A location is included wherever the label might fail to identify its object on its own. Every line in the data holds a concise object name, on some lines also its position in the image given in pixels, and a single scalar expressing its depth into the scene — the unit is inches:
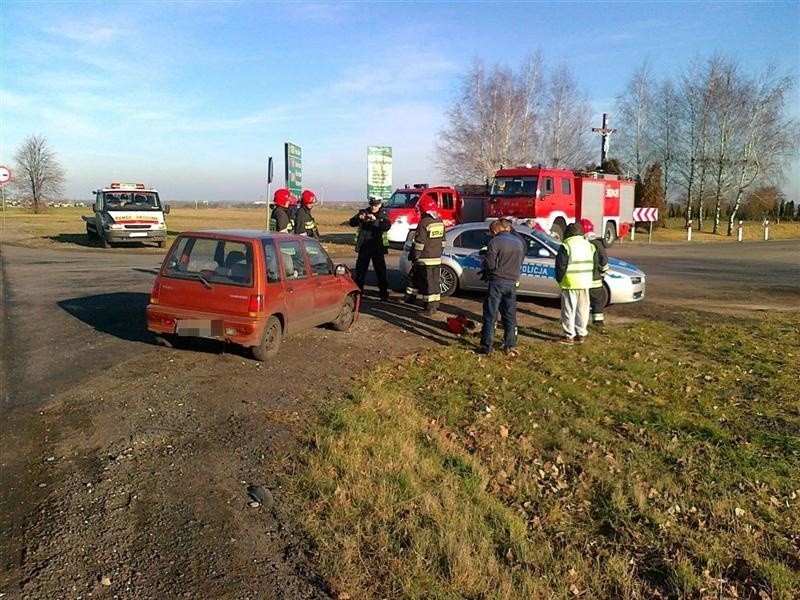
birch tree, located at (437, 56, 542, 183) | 1588.3
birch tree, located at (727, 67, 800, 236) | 1658.5
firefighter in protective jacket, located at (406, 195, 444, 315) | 398.0
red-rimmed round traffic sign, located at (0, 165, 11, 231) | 1084.5
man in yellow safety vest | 352.2
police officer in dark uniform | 448.1
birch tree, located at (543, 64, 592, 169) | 1641.2
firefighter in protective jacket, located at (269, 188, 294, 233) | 465.4
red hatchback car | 275.3
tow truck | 892.6
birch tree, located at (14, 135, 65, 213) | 2600.9
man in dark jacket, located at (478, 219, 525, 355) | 324.2
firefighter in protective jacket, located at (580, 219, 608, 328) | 365.7
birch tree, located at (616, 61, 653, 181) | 1821.6
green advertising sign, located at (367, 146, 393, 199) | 1416.1
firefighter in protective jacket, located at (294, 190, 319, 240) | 488.7
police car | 445.1
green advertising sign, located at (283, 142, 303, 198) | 1011.9
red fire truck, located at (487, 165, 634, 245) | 813.9
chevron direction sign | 1205.7
